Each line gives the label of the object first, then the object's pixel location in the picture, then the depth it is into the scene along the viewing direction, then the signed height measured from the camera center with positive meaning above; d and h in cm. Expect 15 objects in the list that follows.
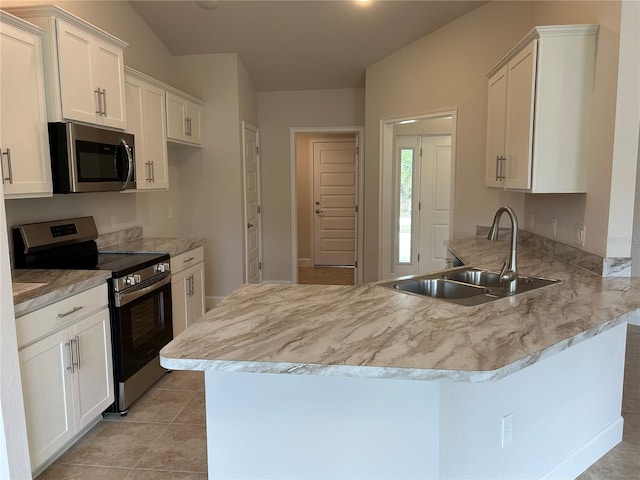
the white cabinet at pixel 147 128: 343 +51
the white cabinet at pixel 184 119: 406 +70
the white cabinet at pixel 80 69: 246 +73
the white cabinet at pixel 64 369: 201 -88
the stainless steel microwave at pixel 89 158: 251 +20
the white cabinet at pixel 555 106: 238 +46
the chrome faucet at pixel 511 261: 202 -34
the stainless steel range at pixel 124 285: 263 -59
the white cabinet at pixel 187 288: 340 -78
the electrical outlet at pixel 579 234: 254 -25
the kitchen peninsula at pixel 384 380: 126 -63
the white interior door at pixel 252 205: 512 -17
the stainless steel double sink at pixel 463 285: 211 -48
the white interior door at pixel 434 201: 598 -14
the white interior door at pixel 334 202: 739 -19
